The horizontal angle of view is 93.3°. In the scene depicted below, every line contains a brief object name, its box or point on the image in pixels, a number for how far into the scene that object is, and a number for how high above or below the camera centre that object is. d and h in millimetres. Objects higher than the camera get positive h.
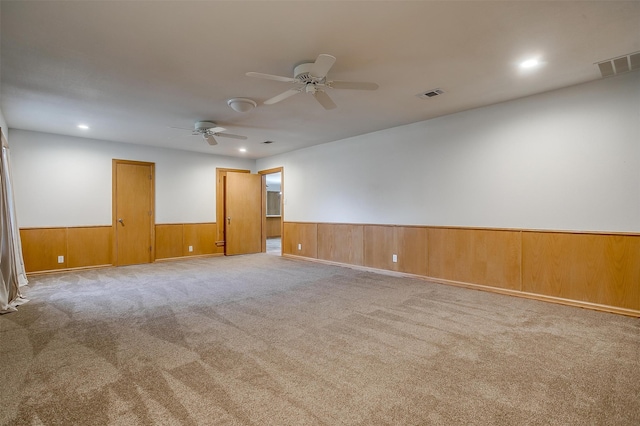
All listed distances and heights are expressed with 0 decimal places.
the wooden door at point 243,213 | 7473 +23
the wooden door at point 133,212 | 6066 +55
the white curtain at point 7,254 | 3416 -468
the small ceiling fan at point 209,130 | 4727 +1356
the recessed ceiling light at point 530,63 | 2877 +1447
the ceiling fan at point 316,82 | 2533 +1233
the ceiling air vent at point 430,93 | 3595 +1449
